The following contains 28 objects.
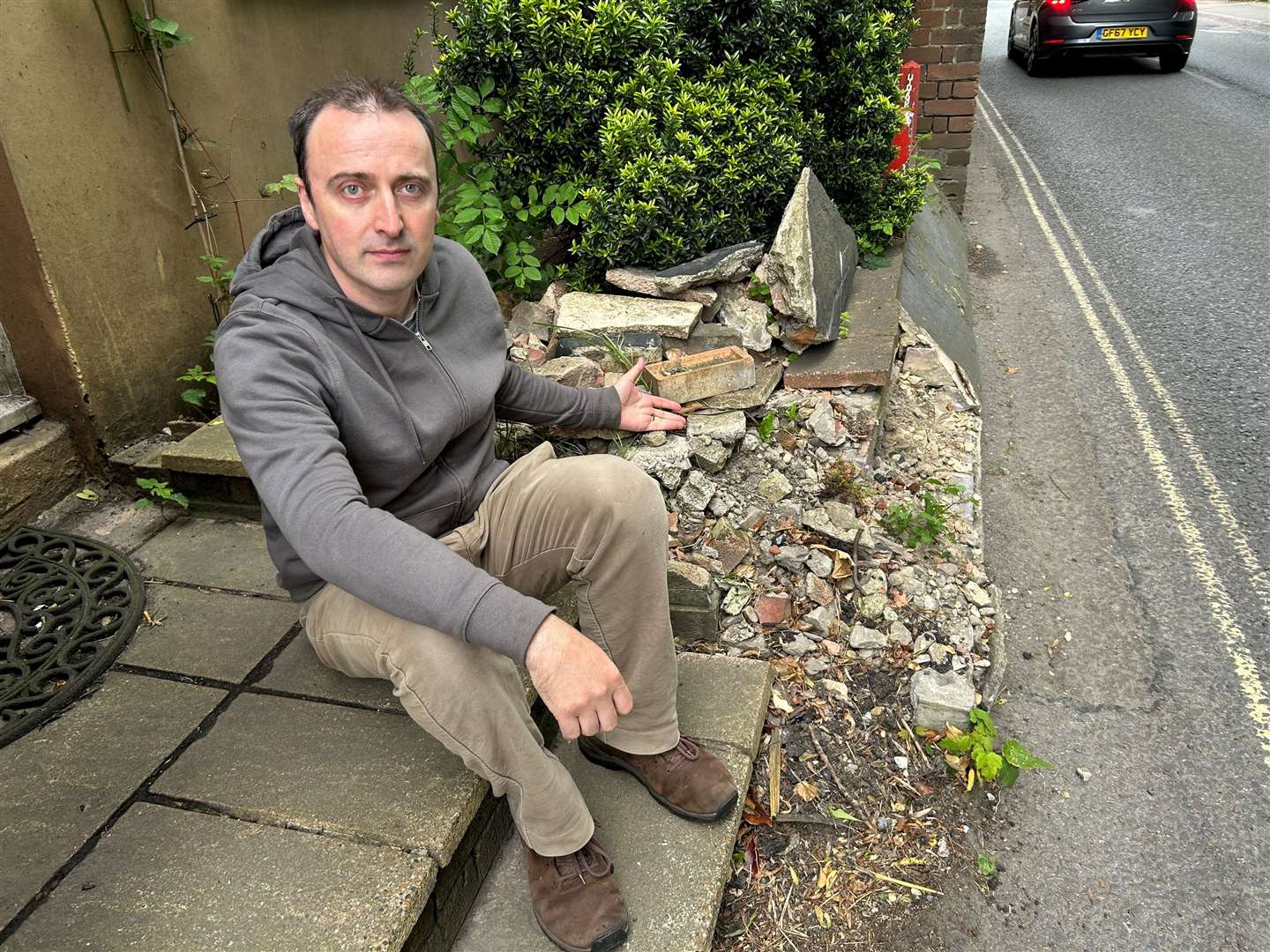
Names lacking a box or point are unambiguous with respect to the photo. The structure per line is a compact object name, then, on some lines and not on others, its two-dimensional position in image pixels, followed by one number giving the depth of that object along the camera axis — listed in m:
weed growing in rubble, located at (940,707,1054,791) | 2.54
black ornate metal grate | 2.38
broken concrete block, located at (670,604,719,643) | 2.92
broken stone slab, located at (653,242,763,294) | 4.04
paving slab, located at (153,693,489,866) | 1.98
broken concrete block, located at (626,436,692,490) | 3.28
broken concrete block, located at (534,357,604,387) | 3.37
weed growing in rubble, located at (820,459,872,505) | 3.48
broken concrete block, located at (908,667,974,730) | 2.65
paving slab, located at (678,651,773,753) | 2.52
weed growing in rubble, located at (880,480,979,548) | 3.37
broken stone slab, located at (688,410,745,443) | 3.50
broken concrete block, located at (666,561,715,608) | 2.88
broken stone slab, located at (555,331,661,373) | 3.76
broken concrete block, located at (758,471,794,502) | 3.41
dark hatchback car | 12.80
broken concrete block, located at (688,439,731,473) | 3.40
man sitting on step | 1.75
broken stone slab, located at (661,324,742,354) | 3.89
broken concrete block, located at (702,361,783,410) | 3.66
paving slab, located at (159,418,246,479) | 3.08
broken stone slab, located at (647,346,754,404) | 3.57
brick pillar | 6.50
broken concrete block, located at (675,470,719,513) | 3.29
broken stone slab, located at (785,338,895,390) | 3.89
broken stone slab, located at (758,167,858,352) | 3.94
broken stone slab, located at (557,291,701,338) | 3.81
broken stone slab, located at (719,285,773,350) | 4.00
